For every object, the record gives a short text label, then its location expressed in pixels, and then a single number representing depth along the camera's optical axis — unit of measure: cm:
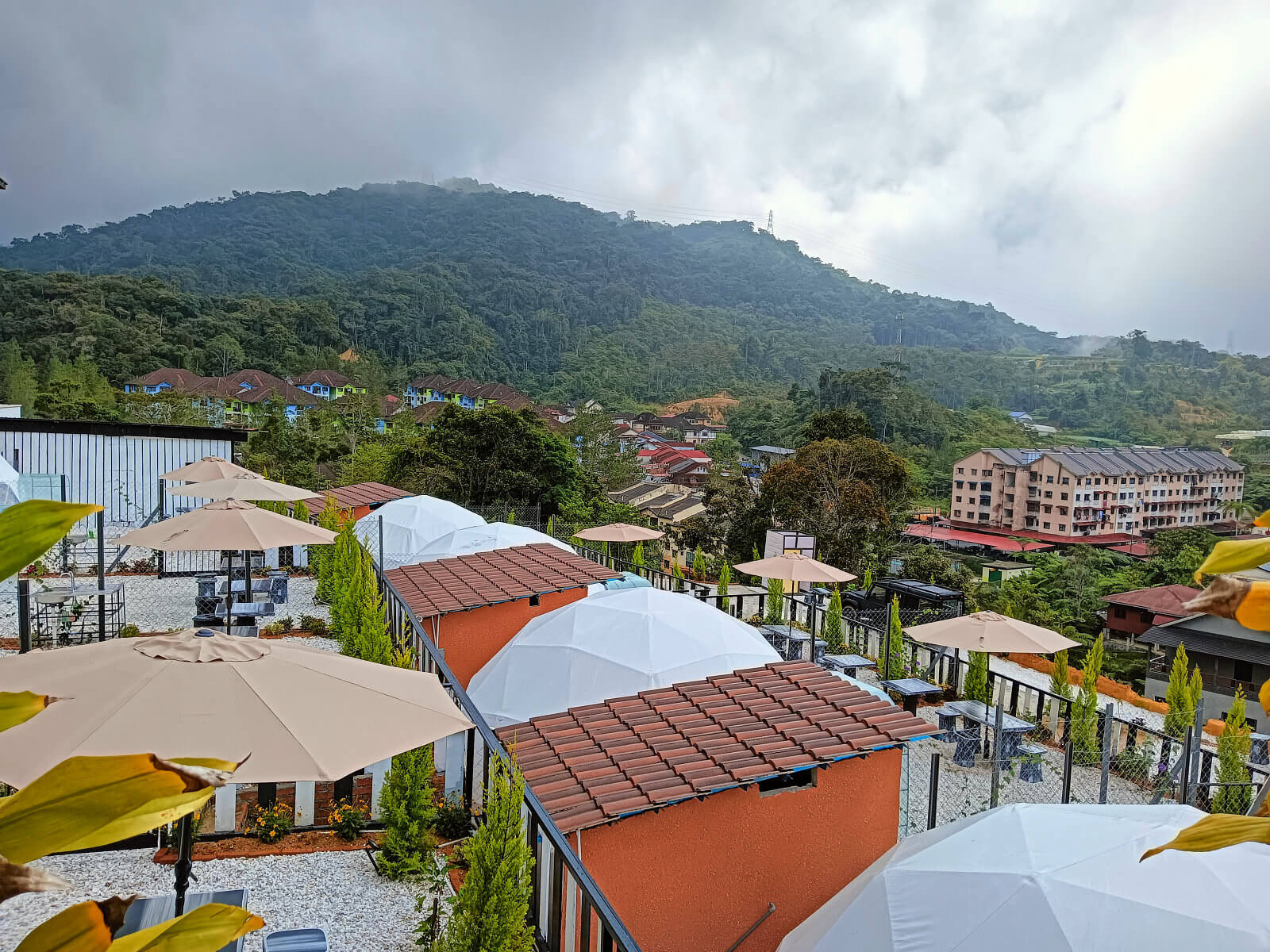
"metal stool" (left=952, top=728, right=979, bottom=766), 926
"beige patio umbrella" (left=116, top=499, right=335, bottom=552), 681
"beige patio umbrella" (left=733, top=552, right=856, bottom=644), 1219
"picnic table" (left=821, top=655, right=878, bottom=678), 1109
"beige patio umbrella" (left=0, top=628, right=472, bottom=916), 246
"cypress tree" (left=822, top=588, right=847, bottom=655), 1346
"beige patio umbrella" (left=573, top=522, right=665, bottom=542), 1610
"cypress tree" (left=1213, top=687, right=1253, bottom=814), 796
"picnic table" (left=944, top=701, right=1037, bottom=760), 878
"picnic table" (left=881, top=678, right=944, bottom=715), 994
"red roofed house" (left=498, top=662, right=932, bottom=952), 408
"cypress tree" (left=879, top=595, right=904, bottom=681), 1201
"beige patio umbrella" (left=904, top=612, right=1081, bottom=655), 927
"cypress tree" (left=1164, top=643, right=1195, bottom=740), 1001
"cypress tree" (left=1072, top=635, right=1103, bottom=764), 930
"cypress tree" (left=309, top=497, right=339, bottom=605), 911
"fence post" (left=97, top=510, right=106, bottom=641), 728
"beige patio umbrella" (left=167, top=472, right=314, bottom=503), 896
